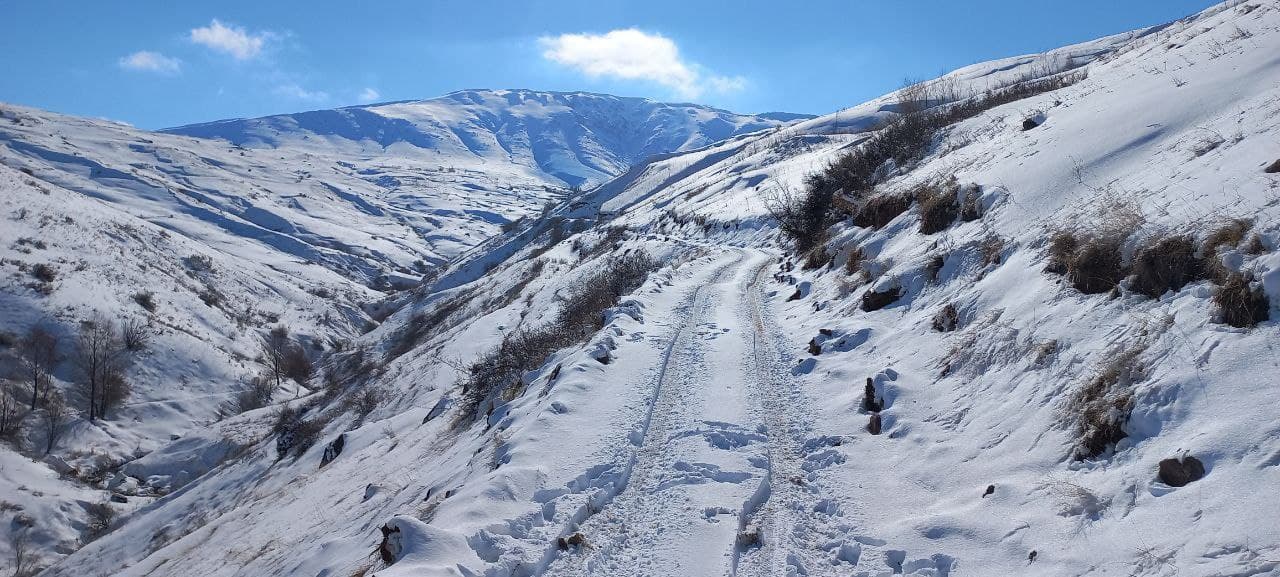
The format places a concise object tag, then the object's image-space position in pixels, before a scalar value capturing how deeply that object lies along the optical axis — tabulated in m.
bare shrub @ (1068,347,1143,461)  5.88
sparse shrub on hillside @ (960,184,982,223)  13.78
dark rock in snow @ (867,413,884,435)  8.66
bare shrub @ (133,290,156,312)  53.97
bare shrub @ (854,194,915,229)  17.75
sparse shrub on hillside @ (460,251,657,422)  15.98
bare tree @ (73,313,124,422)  42.38
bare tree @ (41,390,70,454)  38.38
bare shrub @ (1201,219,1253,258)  6.60
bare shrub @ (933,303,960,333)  10.39
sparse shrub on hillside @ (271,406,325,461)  24.78
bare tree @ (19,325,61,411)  41.73
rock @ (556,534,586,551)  6.62
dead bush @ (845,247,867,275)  16.70
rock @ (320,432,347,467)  20.31
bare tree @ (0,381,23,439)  37.03
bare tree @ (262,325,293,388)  53.28
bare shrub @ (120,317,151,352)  47.91
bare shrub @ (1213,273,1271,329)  5.76
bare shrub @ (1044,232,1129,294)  8.03
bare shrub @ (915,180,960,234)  14.84
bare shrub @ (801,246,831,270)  20.12
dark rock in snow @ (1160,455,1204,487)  4.86
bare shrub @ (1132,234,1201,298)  6.99
